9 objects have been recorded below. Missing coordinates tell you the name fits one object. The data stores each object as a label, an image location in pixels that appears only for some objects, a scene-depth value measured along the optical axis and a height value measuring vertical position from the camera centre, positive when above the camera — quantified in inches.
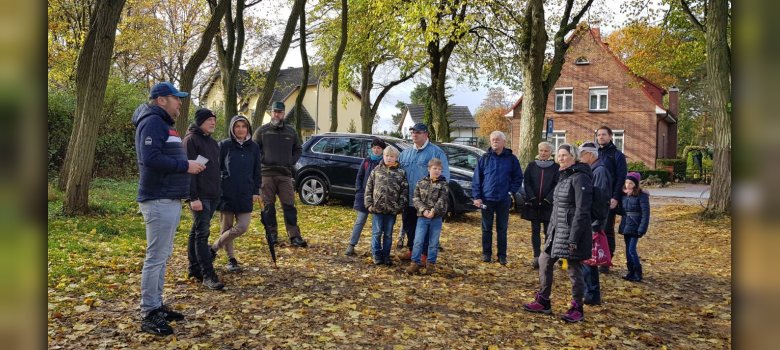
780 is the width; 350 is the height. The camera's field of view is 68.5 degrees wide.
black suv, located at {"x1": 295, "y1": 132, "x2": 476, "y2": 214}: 519.8 -1.0
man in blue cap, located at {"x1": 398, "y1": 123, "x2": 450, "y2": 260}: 317.7 +4.4
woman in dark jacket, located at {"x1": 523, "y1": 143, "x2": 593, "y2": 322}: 219.6 -23.2
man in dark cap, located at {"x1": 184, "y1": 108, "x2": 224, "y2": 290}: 243.8 -11.2
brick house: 1416.1 +154.1
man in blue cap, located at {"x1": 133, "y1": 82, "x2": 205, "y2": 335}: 191.9 -6.9
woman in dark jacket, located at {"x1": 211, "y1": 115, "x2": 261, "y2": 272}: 269.6 -7.9
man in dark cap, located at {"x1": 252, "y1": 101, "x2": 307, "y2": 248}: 343.0 -2.0
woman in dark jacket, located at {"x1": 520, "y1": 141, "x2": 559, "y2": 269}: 317.4 -11.1
